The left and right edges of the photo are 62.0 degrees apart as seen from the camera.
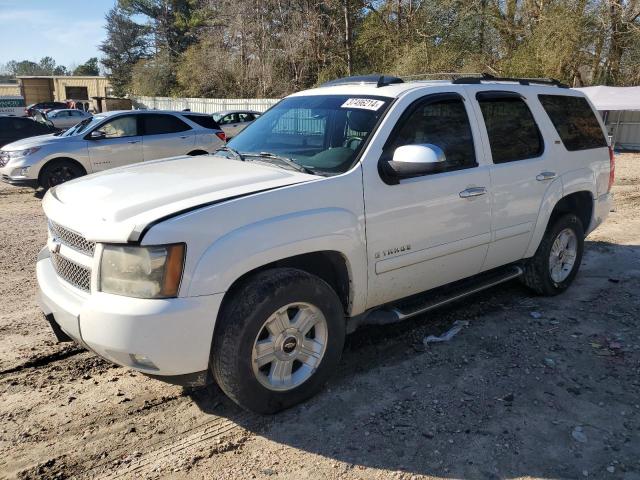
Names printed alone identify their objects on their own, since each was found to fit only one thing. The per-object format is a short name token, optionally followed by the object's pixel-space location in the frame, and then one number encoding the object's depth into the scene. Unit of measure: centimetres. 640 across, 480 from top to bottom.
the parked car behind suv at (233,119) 1758
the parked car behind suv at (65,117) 2692
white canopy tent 1919
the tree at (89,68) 8219
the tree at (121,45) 5694
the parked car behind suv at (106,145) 996
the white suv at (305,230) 270
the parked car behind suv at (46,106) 3500
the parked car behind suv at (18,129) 1488
